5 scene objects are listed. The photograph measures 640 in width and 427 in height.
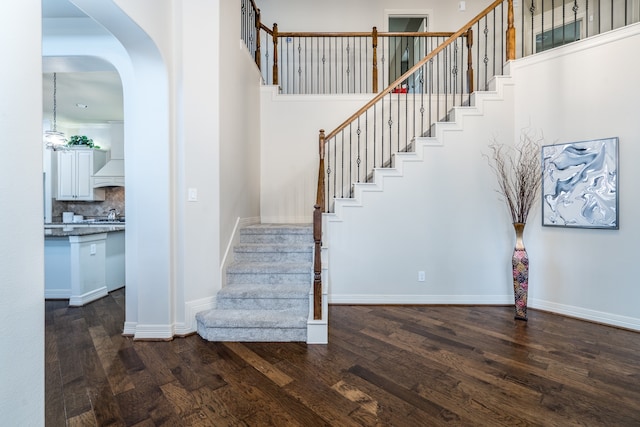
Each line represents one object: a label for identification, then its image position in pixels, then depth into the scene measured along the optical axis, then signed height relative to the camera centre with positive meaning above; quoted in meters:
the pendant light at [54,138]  5.11 +1.41
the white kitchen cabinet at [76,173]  6.07 +0.81
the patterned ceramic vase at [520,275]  3.00 -0.73
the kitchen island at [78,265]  3.52 -0.75
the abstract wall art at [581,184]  2.90 +0.29
